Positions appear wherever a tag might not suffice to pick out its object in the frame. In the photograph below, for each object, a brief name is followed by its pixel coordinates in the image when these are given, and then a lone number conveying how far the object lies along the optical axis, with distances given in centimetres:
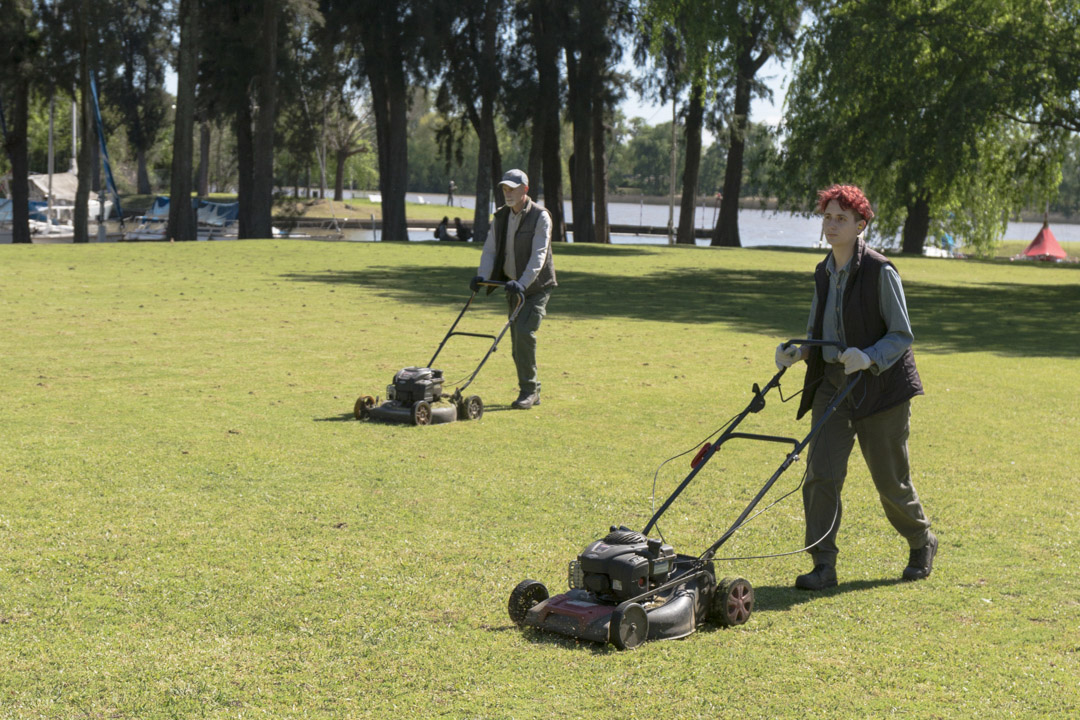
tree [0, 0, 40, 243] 4028
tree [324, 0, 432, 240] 4006
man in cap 1084
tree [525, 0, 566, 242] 4141
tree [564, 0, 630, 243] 4103
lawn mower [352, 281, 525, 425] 1023
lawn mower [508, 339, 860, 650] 527
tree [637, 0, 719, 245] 2842
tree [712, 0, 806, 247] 4328
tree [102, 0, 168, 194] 4022
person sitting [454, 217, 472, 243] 4928
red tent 7156
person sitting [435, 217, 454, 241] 5074
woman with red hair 591
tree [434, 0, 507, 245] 4125
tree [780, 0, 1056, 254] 2431
